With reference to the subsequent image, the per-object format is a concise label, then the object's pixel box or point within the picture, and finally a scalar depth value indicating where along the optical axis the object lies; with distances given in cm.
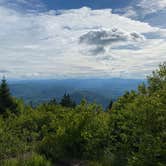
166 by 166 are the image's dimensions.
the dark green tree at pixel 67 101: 3438
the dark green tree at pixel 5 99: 2390
